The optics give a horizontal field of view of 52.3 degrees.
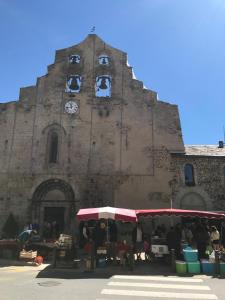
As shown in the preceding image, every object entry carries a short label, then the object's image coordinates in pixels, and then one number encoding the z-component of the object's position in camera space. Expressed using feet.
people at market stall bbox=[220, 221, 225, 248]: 38.93
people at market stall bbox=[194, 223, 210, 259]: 34.24
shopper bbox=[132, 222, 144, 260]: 36.12
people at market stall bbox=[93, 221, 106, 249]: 33.93
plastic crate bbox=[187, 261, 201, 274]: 29.15
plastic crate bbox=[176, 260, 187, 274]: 29.07
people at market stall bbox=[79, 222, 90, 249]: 46.58
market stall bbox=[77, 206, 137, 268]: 32.04
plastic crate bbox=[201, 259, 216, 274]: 29.42
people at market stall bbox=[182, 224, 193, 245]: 35.57
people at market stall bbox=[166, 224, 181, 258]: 33.63
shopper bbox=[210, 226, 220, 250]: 34.27
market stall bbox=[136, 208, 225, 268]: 33.35
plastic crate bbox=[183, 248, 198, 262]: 29.72
